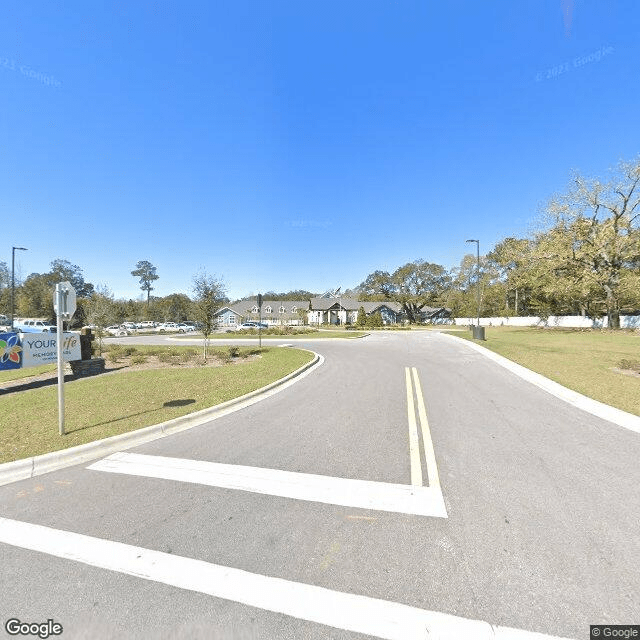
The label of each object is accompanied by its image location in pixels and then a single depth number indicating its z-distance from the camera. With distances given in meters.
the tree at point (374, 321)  48.31
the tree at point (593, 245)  32.31
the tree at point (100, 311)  18.20
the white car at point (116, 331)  40.78
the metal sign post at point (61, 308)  5.14
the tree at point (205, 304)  15.03
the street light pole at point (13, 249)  27.55
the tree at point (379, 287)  75.35
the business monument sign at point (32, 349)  9.91
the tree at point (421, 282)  66.46
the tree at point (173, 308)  80.94
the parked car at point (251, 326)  47.84
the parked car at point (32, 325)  35.94
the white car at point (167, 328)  49.09
